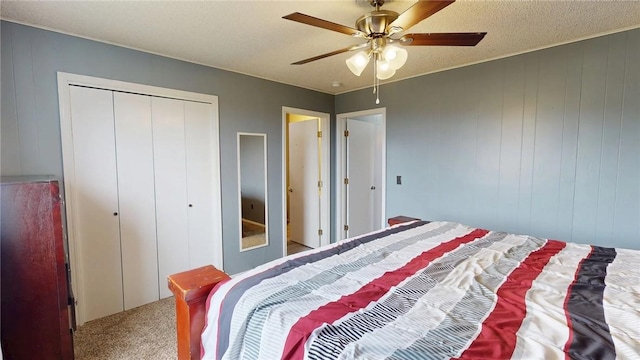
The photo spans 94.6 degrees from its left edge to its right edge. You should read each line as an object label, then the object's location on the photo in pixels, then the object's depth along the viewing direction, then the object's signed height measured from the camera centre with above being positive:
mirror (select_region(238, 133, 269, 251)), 3.27 -0.34
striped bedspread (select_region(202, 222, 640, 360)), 0.87 -0.54
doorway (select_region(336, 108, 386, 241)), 4.19 -0.22
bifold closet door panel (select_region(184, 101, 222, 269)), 2.87 -0.24
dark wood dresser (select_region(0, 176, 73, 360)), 1.52 -0.60
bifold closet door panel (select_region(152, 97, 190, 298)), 2.68 -0.24
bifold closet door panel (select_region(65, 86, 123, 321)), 2.28 -0.34
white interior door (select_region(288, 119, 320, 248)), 4.23 -0.34
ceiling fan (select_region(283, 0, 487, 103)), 1.41 +0.67
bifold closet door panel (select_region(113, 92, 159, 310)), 2.48 -0.32
